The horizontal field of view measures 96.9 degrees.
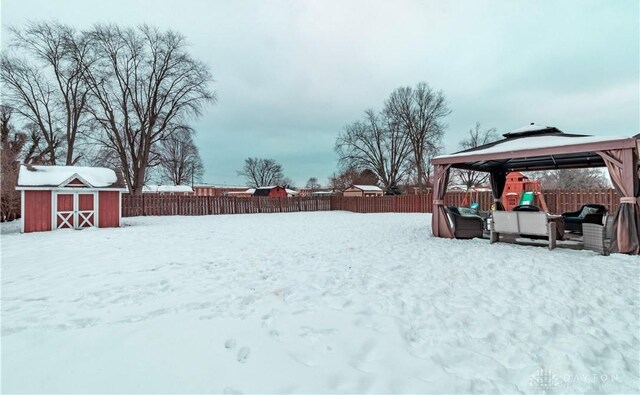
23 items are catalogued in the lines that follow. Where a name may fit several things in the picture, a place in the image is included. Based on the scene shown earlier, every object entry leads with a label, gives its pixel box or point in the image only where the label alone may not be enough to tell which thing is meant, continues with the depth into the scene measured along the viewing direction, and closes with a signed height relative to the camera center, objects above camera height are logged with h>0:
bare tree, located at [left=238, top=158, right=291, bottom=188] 63.06 +6.76
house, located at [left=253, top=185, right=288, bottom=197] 42.34 +1.63
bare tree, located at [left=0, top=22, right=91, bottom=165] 17.81 +8.41
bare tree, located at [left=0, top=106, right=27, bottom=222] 12.54 +0.92
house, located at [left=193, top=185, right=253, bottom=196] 52.12 +2.60
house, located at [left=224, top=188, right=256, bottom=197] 50.58 +1.64
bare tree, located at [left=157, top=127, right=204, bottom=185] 38.20 +6.12
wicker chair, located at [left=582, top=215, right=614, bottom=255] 5.66 -0.85
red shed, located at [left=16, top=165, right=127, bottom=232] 10.01 +0.29
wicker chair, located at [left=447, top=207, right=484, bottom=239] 7.59 -0.72
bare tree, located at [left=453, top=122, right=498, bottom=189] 35.46 +7.49
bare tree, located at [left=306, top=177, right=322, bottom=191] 73.12 +4.76
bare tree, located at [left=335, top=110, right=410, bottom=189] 33.53 +6.38
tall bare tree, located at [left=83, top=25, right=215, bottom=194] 19.83 +8.60
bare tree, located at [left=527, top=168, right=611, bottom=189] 31.48 +2.09
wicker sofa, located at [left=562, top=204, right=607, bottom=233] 7.43 -0.57
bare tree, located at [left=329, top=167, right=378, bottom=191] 48.19 +3.77
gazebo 5.62 +1.06
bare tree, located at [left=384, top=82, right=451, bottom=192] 30.73 +9.17
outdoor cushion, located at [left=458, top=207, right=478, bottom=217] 8.13 -0.37
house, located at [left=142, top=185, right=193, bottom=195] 42.83 +2.21
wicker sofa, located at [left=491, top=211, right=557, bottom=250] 6.12 -0.60
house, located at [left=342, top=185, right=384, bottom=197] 42.16 +1.57
